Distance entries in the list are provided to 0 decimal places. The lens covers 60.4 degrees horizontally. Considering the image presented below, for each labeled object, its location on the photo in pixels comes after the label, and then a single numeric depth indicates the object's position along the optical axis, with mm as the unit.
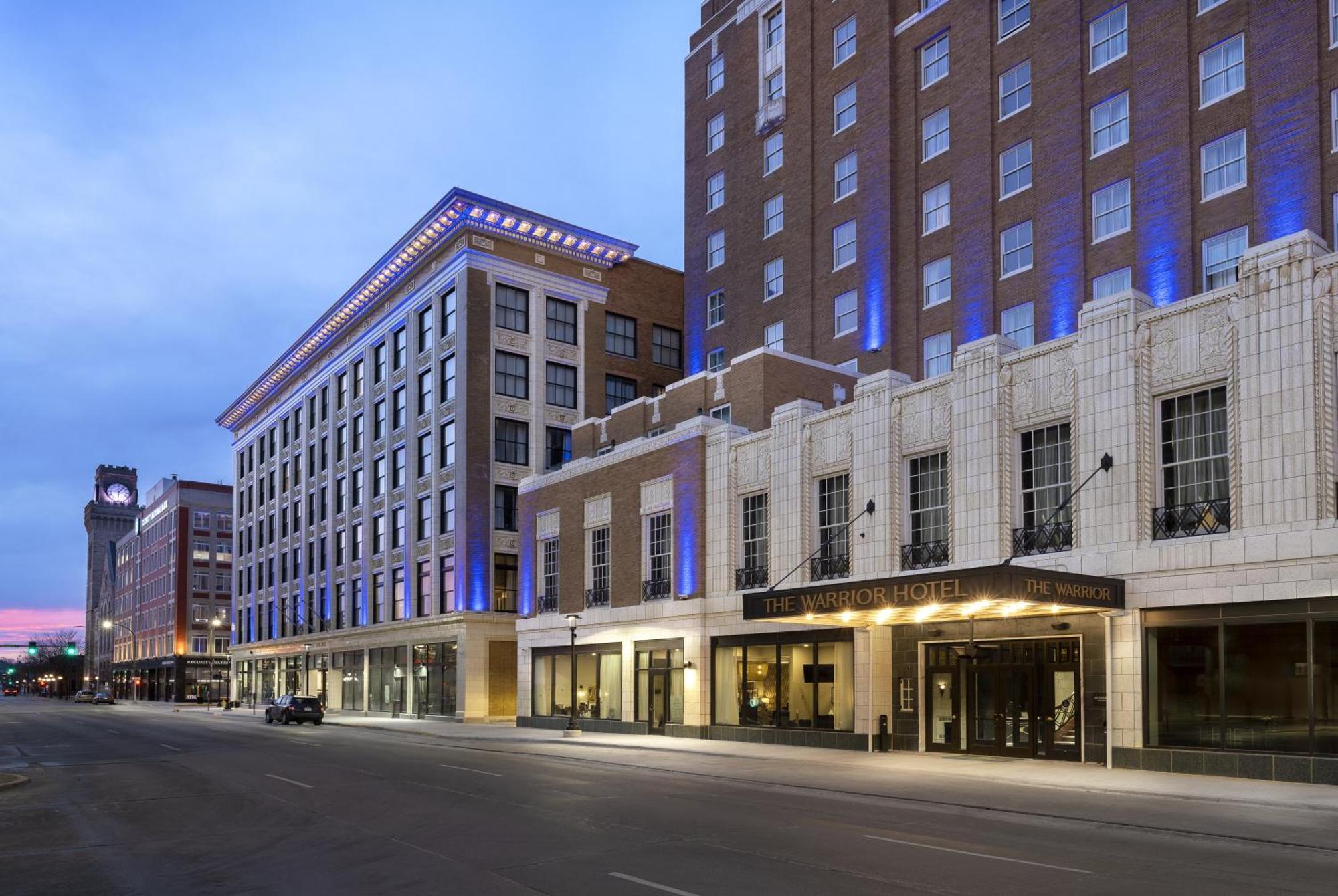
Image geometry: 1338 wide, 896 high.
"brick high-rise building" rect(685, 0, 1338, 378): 34375
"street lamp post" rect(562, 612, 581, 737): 43844
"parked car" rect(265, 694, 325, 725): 55969
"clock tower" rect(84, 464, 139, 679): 166425
